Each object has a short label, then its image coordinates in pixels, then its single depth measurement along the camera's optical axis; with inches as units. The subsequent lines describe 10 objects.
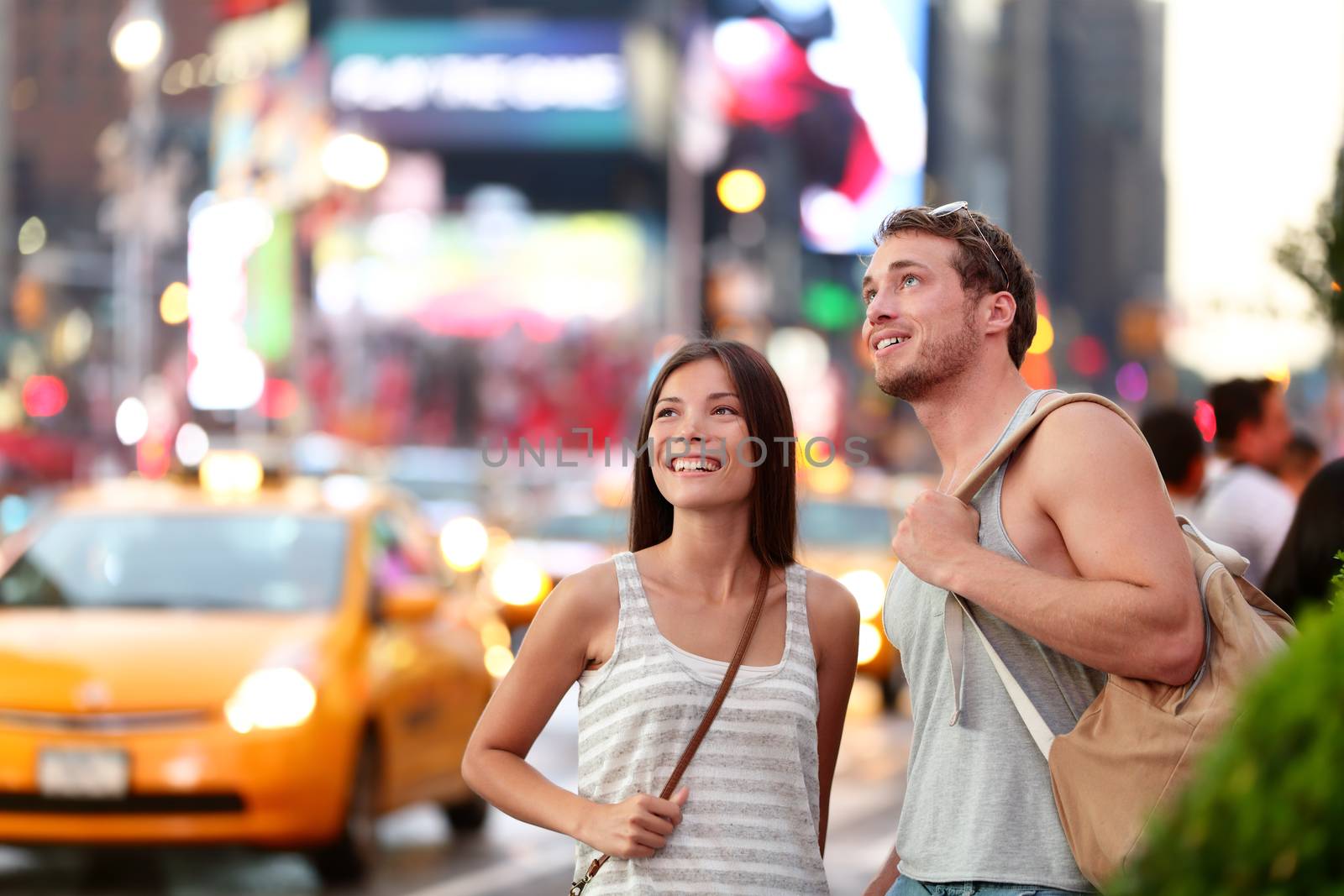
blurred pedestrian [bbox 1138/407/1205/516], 609.9
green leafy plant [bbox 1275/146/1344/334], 376.2
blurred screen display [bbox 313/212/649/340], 5068.9
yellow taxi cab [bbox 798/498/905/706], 1299.2
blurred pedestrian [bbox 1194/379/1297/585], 577.9
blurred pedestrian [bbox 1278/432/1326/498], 745.6
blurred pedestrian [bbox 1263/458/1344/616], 379.2
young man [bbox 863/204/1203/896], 235.1
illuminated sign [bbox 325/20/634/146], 4867.1
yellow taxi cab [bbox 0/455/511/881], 635.5
